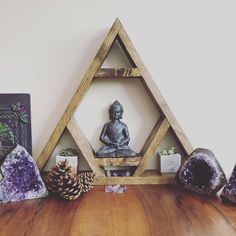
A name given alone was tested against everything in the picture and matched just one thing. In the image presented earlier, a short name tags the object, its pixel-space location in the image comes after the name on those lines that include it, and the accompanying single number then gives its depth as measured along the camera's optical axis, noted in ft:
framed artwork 3.13
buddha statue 3.12
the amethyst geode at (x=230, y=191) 2.64
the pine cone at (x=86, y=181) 2.89
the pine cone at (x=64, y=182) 2.70
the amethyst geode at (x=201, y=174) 2.78
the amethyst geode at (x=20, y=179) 2.72
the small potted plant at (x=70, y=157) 3.10
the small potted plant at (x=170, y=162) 3.17
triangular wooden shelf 3.02
